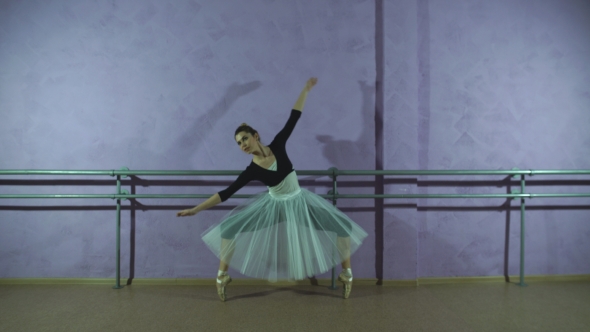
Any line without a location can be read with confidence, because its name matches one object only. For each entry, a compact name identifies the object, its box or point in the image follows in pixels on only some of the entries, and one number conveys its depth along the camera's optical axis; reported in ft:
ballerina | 8.64
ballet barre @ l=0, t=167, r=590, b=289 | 10.05
